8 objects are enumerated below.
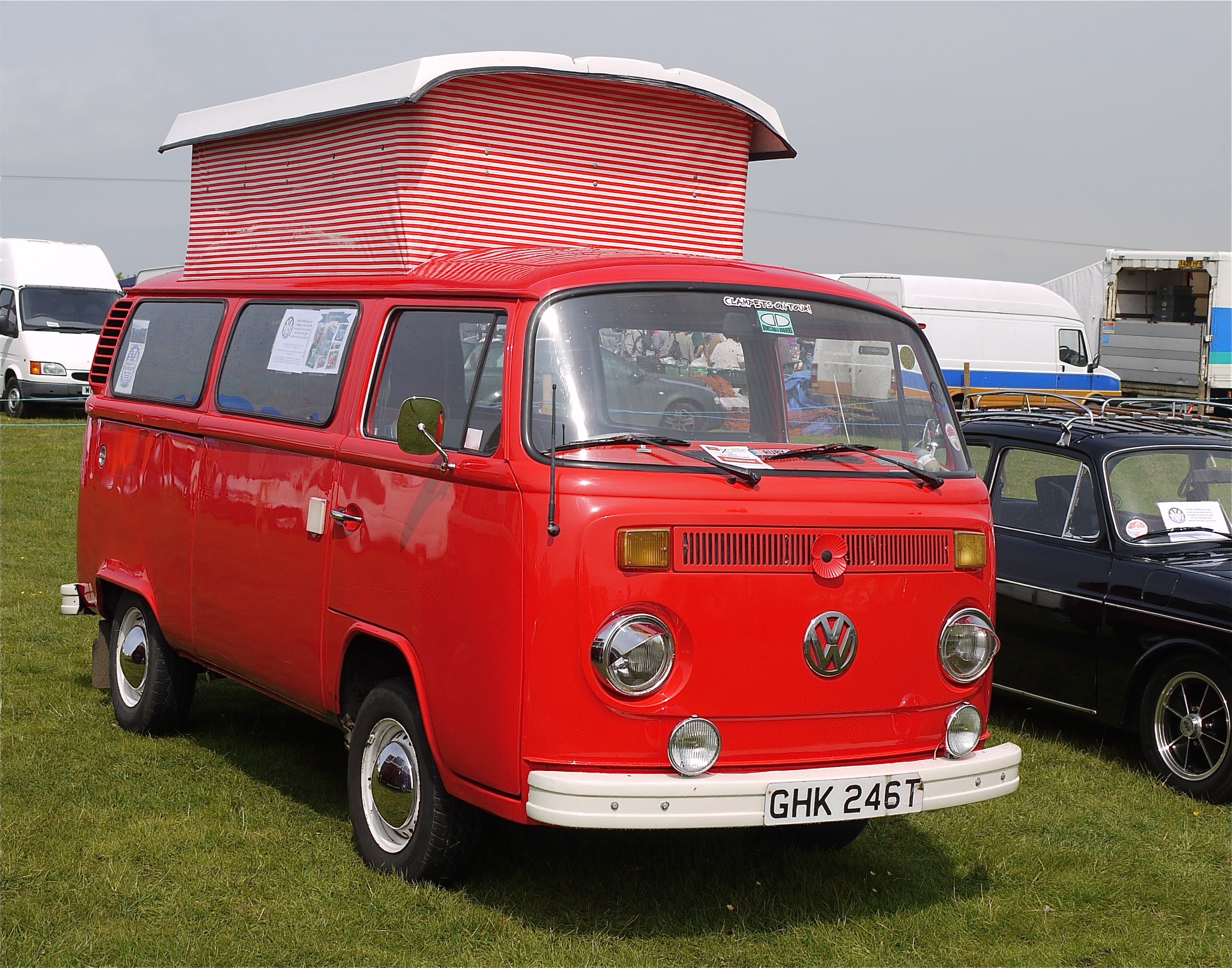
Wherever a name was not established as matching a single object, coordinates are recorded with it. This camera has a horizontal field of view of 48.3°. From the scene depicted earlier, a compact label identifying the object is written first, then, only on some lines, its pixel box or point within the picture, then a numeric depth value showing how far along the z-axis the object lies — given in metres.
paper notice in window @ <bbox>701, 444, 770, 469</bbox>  4.67
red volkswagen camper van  4.39
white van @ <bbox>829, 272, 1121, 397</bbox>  26.53
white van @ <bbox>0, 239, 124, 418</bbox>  22.88
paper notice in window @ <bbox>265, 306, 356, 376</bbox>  5.73
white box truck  28.56
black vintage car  6.79
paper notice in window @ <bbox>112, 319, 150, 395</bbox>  7.41
